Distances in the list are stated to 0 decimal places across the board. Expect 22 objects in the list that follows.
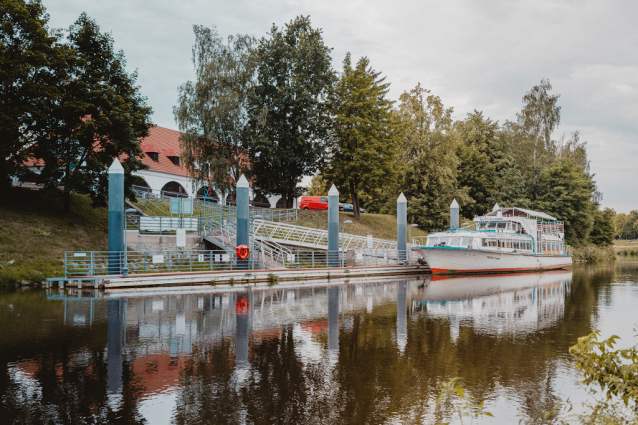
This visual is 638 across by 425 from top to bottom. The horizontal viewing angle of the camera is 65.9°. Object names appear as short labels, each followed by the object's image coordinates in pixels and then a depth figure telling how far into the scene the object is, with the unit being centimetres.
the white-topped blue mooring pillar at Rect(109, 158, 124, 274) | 2378
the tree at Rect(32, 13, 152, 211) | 2997
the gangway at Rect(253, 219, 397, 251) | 3541
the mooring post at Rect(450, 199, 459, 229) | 4469
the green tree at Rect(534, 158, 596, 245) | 6038
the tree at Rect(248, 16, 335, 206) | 4288
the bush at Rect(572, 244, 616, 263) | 6238
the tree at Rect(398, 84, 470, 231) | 5519
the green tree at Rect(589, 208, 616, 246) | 7244
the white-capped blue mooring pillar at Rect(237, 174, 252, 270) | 2730
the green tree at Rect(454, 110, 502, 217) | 6525
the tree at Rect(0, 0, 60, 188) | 2797
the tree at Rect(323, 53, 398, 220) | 4750
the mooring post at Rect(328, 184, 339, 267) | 3231
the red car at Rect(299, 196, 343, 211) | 5175
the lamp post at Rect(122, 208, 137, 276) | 2328
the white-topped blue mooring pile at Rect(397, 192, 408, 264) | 3694
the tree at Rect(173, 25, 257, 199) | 3991
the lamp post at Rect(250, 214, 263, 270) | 2797
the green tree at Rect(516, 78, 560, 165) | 6562
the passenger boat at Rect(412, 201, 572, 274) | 3612
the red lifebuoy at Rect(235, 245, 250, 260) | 2719
